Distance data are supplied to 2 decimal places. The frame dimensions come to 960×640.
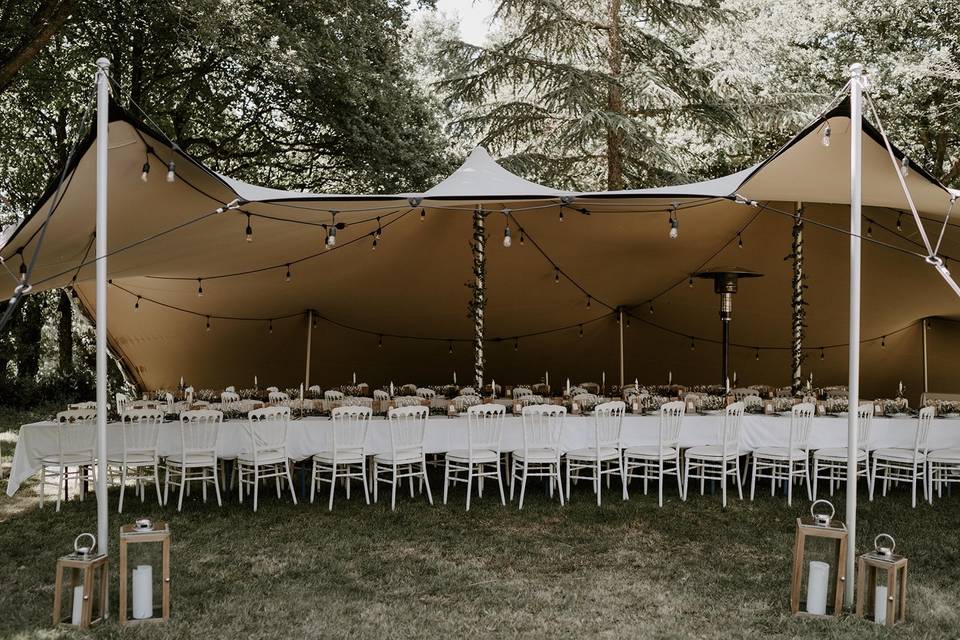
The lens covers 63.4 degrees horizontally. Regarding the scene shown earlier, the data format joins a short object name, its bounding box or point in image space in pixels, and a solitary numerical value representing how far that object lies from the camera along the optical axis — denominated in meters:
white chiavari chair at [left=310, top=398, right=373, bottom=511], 6.86
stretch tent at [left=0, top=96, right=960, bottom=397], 6.32
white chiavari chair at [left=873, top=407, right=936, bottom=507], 7.00
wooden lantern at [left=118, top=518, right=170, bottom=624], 4.06
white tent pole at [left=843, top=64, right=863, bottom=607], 4.38
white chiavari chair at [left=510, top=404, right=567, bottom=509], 6.96
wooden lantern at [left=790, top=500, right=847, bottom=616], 4.16
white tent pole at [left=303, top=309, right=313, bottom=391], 11.87
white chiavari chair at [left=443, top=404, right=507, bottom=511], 6.95
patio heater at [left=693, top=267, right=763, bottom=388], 8.89
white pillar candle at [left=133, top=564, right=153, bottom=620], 4.11
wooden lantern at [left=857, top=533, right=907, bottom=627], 3.96
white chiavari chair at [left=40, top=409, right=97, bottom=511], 6.91
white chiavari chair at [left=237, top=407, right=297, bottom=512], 6.82
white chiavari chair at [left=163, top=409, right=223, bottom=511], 6.77
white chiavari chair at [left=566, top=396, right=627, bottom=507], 7.03
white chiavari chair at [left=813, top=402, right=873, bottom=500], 7.11
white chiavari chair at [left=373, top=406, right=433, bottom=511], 6.95
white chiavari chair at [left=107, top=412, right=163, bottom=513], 6.78
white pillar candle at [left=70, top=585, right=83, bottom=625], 4.00
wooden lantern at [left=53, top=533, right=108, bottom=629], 3.92
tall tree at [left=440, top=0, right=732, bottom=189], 14.05
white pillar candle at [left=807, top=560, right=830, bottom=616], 4.16
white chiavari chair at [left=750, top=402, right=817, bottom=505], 7.07
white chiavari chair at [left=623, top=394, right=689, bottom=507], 7.10
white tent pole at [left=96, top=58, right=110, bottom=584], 4.26
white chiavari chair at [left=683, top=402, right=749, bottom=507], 6.98
